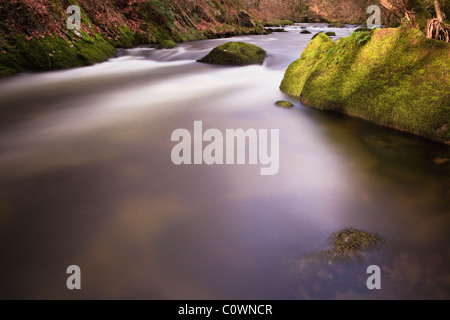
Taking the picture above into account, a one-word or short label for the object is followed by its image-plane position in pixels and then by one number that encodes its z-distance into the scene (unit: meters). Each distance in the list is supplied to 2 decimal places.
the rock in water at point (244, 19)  27.37
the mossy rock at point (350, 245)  2.29
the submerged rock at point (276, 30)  29.97
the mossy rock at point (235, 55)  11.10
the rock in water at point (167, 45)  14.38
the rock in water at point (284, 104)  6.29
